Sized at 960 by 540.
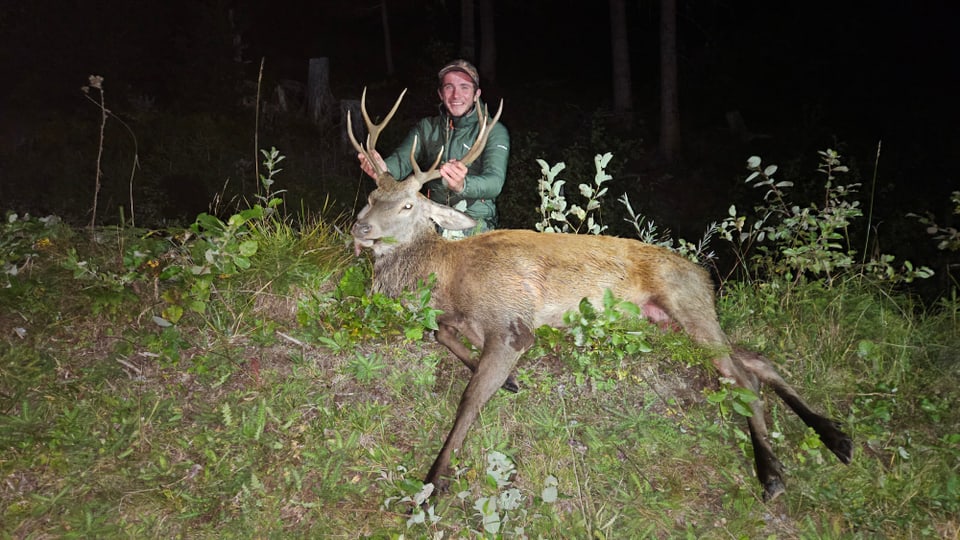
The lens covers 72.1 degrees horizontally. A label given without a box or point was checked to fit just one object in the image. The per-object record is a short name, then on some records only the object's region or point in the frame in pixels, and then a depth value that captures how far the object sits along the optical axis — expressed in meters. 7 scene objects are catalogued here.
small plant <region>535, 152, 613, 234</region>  4.80
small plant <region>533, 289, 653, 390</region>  3.99
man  5.37
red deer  3.96
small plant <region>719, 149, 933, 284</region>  4.82
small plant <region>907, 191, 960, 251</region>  4.71
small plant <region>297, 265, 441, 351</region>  4.01
